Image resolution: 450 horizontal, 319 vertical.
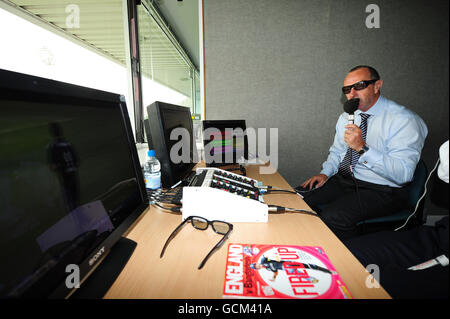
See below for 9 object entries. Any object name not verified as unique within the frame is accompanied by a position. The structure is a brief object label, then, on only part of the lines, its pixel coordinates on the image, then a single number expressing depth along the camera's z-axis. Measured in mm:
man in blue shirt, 1222
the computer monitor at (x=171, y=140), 871
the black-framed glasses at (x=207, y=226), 640
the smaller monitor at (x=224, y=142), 1406
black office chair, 1026
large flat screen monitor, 296
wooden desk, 453
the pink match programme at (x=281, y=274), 437
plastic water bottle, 1045
